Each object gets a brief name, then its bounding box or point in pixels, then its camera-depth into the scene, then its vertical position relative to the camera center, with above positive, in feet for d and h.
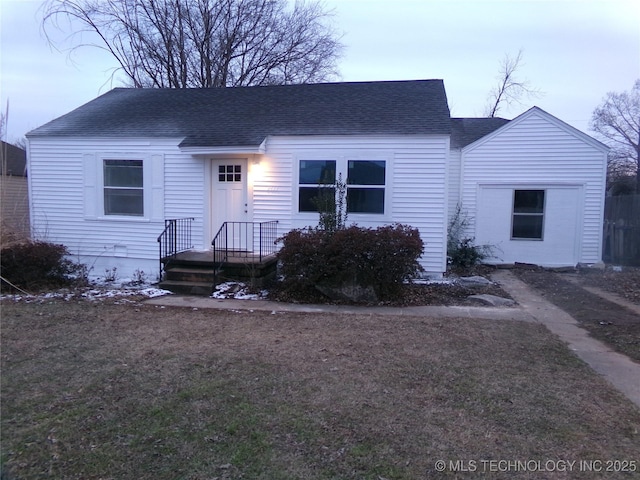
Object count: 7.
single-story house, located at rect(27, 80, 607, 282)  32.14 +3.20
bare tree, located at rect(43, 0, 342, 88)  68.44 +26.67
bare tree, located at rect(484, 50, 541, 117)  90.02 +24.70
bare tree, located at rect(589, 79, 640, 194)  91.25 +17.59
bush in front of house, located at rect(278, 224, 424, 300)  25.50 -2.76
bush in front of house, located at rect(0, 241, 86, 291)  27.91 -3.89
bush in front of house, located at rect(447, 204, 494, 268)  38.81 -3.01
